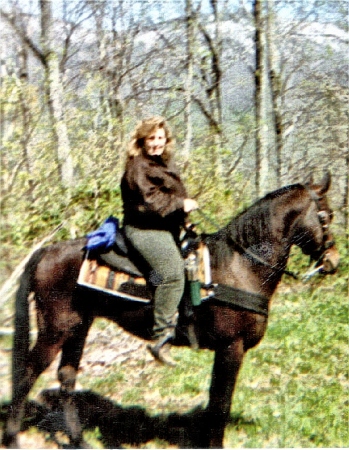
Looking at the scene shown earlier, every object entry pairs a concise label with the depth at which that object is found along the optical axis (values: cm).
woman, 375
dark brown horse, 385
